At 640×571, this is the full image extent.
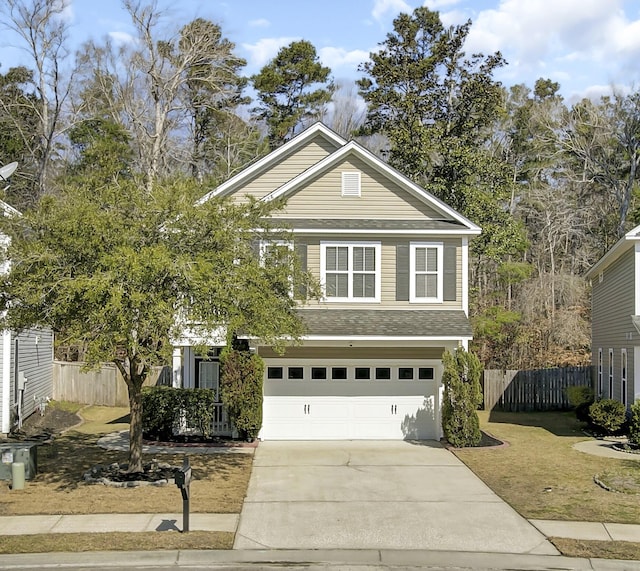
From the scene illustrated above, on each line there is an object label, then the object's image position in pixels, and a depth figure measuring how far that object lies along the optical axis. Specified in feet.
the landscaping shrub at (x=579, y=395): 89.30
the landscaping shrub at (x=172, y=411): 66.69
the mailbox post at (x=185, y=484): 36.63
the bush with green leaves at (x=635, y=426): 62.13
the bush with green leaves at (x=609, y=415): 69.46
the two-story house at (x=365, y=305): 69.82
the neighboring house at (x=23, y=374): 69.77
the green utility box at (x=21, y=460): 50.29
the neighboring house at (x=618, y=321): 67.82
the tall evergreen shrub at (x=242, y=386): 65.00
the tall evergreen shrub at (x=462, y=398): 64.08
